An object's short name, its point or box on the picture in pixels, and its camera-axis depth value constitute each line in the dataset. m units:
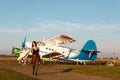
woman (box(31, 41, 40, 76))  7.93
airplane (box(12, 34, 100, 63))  22.77
